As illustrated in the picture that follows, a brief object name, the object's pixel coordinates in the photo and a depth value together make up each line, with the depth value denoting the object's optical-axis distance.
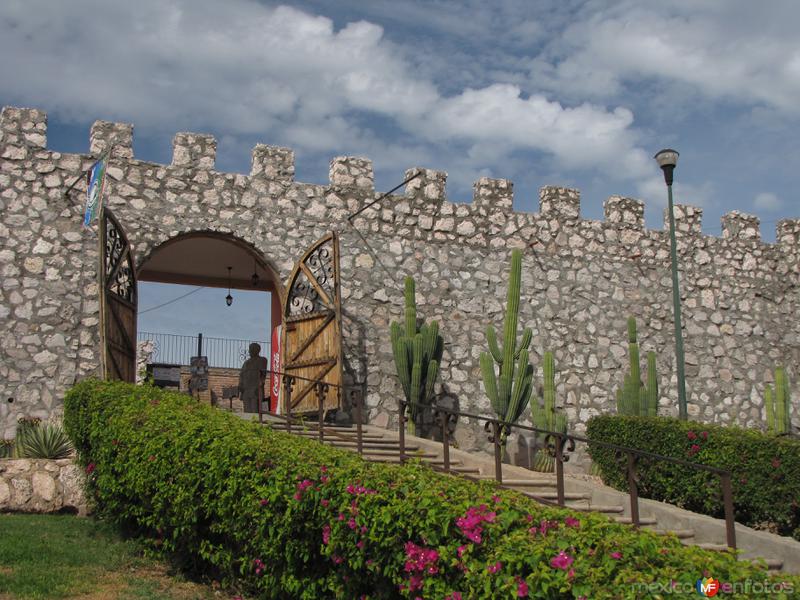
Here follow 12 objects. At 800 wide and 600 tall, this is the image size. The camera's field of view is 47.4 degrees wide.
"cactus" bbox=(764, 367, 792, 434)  15.09
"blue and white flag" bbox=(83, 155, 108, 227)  11.16
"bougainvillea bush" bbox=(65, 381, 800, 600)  4.65
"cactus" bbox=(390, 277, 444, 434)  13.01
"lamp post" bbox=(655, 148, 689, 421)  13.37
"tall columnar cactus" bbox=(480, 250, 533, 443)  13.18
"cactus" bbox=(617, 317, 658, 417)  13.98
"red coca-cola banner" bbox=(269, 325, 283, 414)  15.83
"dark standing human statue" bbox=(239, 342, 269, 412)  14.73
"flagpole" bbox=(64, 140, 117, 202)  12.27
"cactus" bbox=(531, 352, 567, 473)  13.43
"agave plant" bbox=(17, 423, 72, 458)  10.38
